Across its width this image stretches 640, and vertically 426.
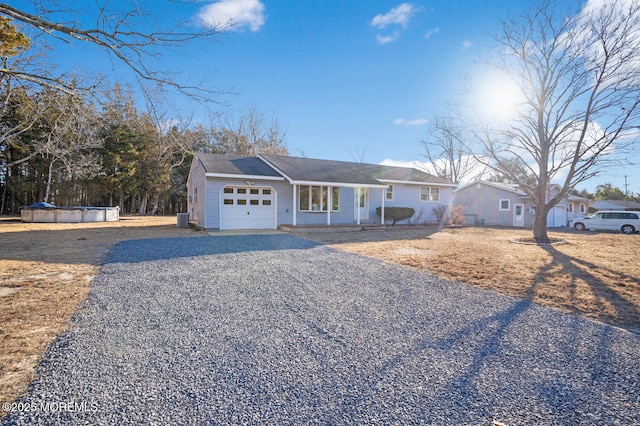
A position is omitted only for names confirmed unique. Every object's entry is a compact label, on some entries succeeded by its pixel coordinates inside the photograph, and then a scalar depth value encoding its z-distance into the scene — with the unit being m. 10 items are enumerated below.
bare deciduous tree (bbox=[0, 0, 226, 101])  3.76
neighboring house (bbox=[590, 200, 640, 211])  46.31
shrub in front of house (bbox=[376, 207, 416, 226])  17.83
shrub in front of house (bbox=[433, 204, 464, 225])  19.98
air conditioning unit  16.44
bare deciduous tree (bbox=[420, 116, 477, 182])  35.25
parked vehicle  18.95
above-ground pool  19.64
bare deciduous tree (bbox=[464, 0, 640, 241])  10.57
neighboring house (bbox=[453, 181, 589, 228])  24.56
